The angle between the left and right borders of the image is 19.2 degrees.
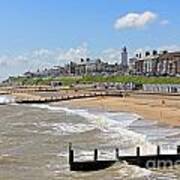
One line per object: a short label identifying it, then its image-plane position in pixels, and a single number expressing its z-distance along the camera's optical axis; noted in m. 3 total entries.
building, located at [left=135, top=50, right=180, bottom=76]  188.62
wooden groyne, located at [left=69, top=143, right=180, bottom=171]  26.64
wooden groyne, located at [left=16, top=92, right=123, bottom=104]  101.68
